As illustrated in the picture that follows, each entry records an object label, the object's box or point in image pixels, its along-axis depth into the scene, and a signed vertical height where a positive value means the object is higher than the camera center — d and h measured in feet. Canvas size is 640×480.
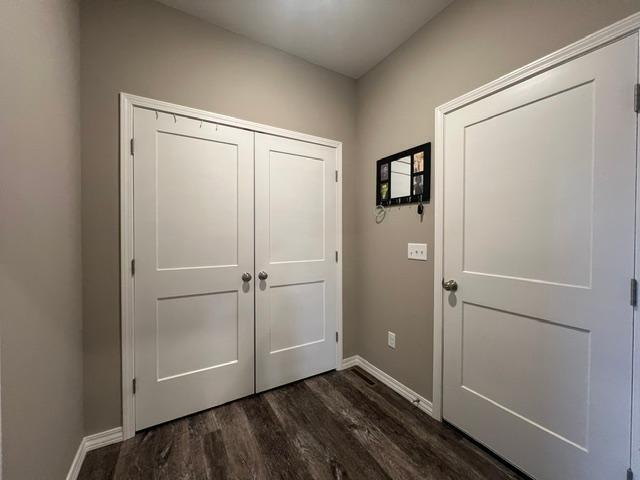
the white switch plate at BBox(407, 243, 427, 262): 5.97 -0.37
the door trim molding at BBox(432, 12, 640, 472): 3.27 +1.55
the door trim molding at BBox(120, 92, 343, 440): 5.01 -0.35
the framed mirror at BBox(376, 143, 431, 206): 5.88 +1.45
